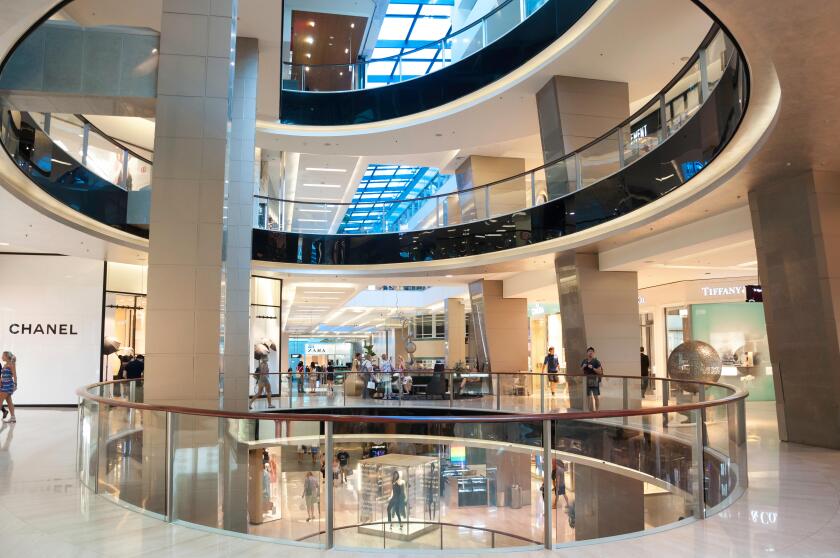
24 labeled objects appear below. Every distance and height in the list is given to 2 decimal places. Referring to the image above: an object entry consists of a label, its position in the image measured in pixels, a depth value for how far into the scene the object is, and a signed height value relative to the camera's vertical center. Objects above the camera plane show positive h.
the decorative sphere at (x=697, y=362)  12.34 -0.29
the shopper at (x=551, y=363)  18.06 -0.35
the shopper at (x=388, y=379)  17.81 -0.67
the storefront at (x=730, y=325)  19.59 +0.62
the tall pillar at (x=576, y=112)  14.73 +5.34
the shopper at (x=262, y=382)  16.41 -0.61
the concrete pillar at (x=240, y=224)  12.88 +2.70
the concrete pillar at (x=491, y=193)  16.55 +4.16
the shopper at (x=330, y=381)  18.28 -0.69
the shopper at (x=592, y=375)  12.81 -0.51
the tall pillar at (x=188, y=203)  7.29 +1.75
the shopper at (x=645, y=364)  17.47 -0.43
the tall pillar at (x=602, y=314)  15.20 +0.80
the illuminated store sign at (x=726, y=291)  19.95 +1.65
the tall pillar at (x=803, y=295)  8.89 +0.67
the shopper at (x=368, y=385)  18.12 -0.84
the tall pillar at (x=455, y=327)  30.80 +1.21
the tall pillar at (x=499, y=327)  23.48 +0.87
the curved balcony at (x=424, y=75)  15.47 +7.34
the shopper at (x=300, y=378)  17.95 -0.59
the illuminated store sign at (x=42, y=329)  16.53 +0.87
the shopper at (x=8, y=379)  12.49 -0.28
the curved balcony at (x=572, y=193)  8.73 +3.34
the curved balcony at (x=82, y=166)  9.57 +3.32
